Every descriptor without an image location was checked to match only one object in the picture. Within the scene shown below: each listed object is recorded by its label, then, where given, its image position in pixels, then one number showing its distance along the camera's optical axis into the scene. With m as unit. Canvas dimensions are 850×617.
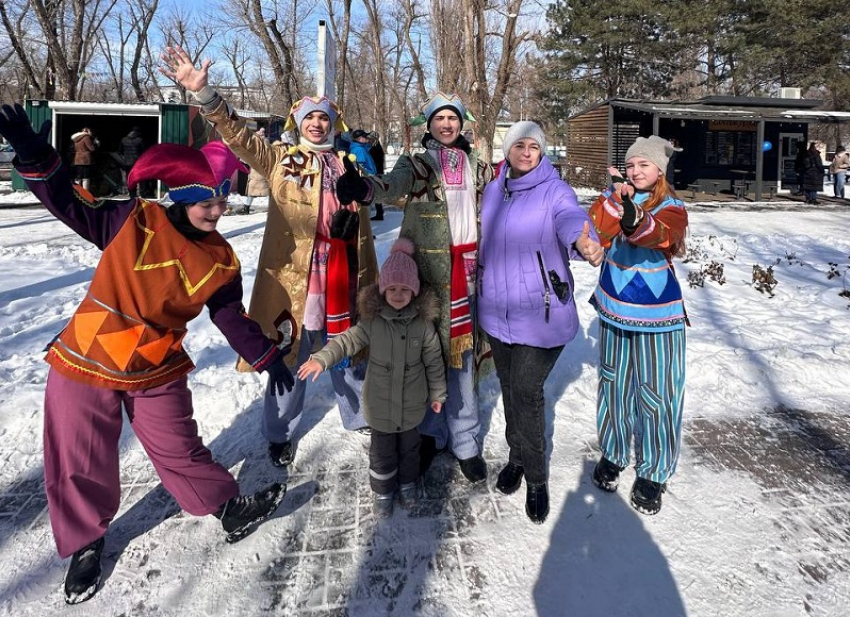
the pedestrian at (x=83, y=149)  12.96
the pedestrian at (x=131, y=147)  13.89
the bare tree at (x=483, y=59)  11.60
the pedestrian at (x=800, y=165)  16.97
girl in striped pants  2.50
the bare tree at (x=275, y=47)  16.09
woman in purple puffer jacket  2.54
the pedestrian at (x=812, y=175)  16.17
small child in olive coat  2.69
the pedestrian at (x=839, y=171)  18.70
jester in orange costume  2.13
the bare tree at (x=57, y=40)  17.80
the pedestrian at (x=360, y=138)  9.03
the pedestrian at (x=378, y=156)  10.50
